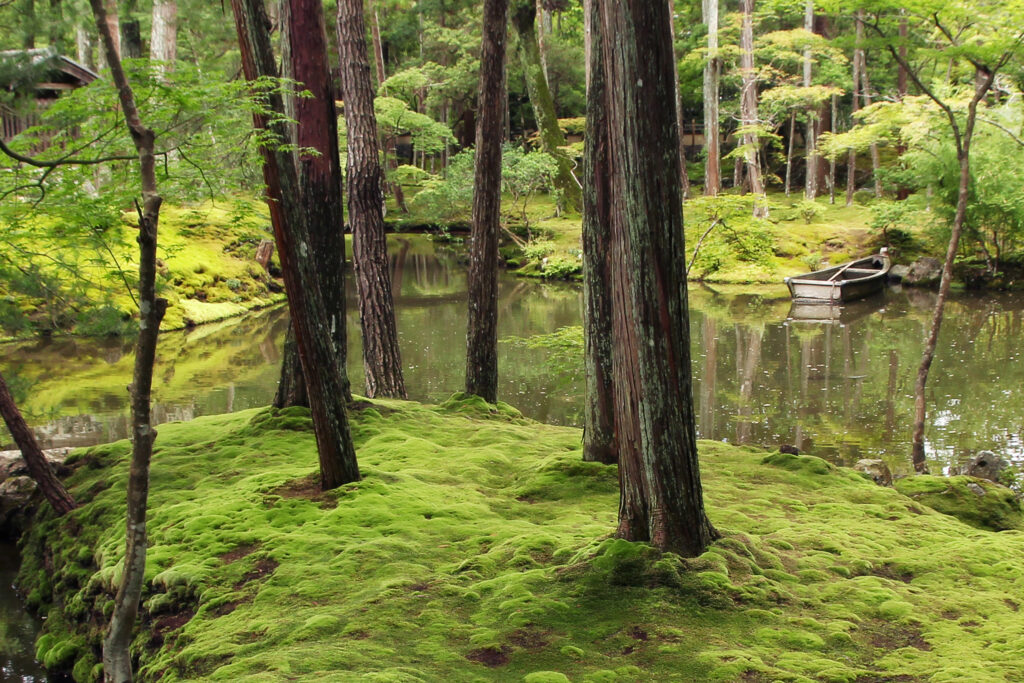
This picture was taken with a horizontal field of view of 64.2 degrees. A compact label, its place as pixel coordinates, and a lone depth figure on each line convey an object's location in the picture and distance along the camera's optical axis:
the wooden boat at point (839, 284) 21.50
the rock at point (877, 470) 7.76
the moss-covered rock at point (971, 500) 6.47
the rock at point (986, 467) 8.66
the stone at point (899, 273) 24.36
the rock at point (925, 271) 23.86
